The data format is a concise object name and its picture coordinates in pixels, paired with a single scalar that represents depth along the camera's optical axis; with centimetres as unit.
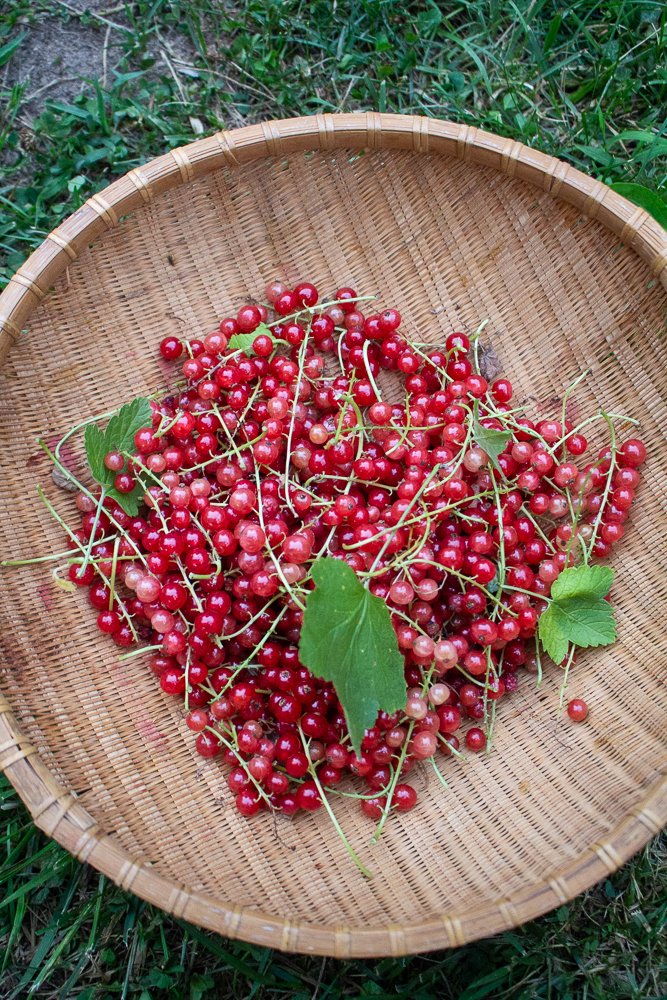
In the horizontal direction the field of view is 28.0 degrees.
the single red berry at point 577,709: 53
